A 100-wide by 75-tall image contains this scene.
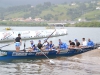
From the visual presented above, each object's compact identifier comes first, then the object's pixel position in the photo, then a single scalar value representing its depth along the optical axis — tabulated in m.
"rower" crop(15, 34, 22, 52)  25.92
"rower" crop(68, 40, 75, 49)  29.25
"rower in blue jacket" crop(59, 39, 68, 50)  28.48
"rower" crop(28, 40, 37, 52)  26.98
